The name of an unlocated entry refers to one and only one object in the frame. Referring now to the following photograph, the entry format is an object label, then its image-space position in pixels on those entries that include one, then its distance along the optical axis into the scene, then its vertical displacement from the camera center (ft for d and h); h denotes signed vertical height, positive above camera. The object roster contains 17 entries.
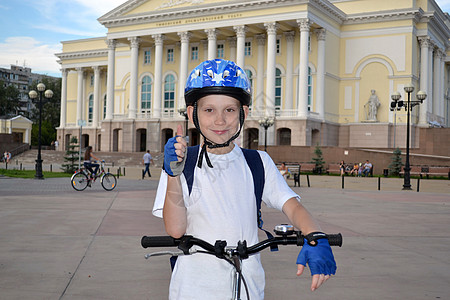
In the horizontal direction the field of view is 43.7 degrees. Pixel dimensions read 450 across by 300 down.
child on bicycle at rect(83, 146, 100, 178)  69.77 -1.85
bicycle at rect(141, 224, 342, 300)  8.45 -1.46
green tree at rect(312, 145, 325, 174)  142.26 -1.79
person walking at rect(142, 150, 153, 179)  110.62 -1.73
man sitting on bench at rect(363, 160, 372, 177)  133.49 -3.10
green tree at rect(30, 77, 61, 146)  308.19 +21.10
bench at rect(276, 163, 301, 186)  88.39 -3.07
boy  9.00 -0.76
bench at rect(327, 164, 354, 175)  141.08 -3.60
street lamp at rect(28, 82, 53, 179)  93.30 +7.75
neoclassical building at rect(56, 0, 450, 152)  174.29 +31.05
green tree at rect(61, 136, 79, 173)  115.03 -2.38
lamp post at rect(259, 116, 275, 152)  135.40 +7.67
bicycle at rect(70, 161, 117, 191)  68.90 -3.85
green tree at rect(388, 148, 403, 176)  134.62 -2.00
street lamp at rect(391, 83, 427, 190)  87.45 +10.17
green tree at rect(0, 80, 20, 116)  350.23 +30.79
